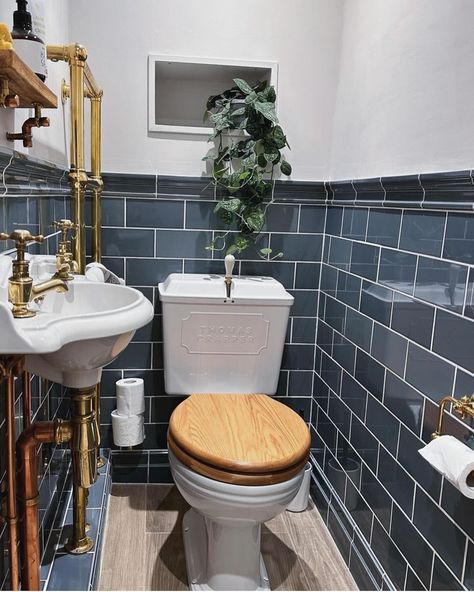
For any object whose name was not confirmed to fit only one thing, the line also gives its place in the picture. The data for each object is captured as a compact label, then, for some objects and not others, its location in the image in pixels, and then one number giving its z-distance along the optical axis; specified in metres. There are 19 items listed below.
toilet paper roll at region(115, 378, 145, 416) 1.94
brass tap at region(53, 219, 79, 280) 1.02
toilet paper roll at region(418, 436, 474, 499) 0.95
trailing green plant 1.85
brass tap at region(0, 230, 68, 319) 0.84
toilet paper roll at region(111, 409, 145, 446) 1.96
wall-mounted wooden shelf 0.83
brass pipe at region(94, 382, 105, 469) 1.93
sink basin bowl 0.74
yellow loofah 0.83
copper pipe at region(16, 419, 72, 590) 1.03
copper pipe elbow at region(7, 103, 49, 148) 1.13
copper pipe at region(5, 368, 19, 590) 0.94
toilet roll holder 1.00
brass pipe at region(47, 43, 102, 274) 1.37
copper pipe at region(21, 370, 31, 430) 1.14
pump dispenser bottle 1.05
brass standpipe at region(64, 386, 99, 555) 1.12
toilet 1.34
